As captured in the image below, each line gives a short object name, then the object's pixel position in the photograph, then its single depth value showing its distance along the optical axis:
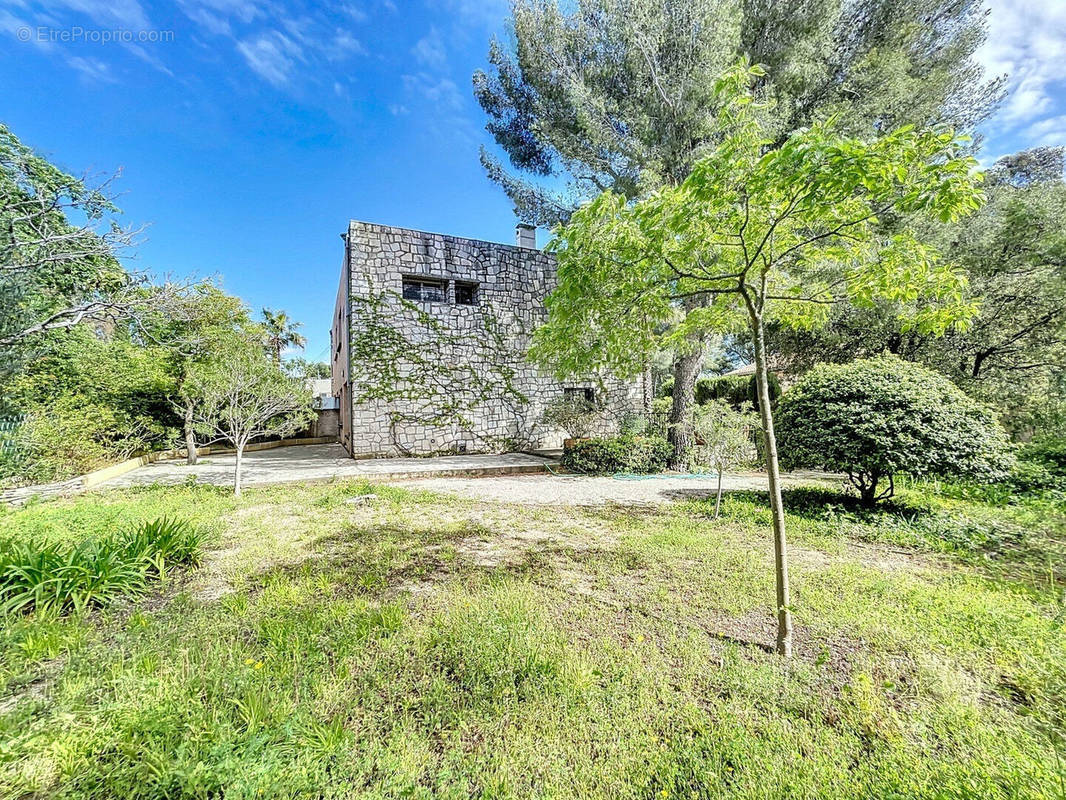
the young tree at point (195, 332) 8.50
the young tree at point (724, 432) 5.23
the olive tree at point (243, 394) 6.00
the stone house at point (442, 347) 10.51
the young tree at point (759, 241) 1.90
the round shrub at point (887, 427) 4.54
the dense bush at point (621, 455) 8.94
